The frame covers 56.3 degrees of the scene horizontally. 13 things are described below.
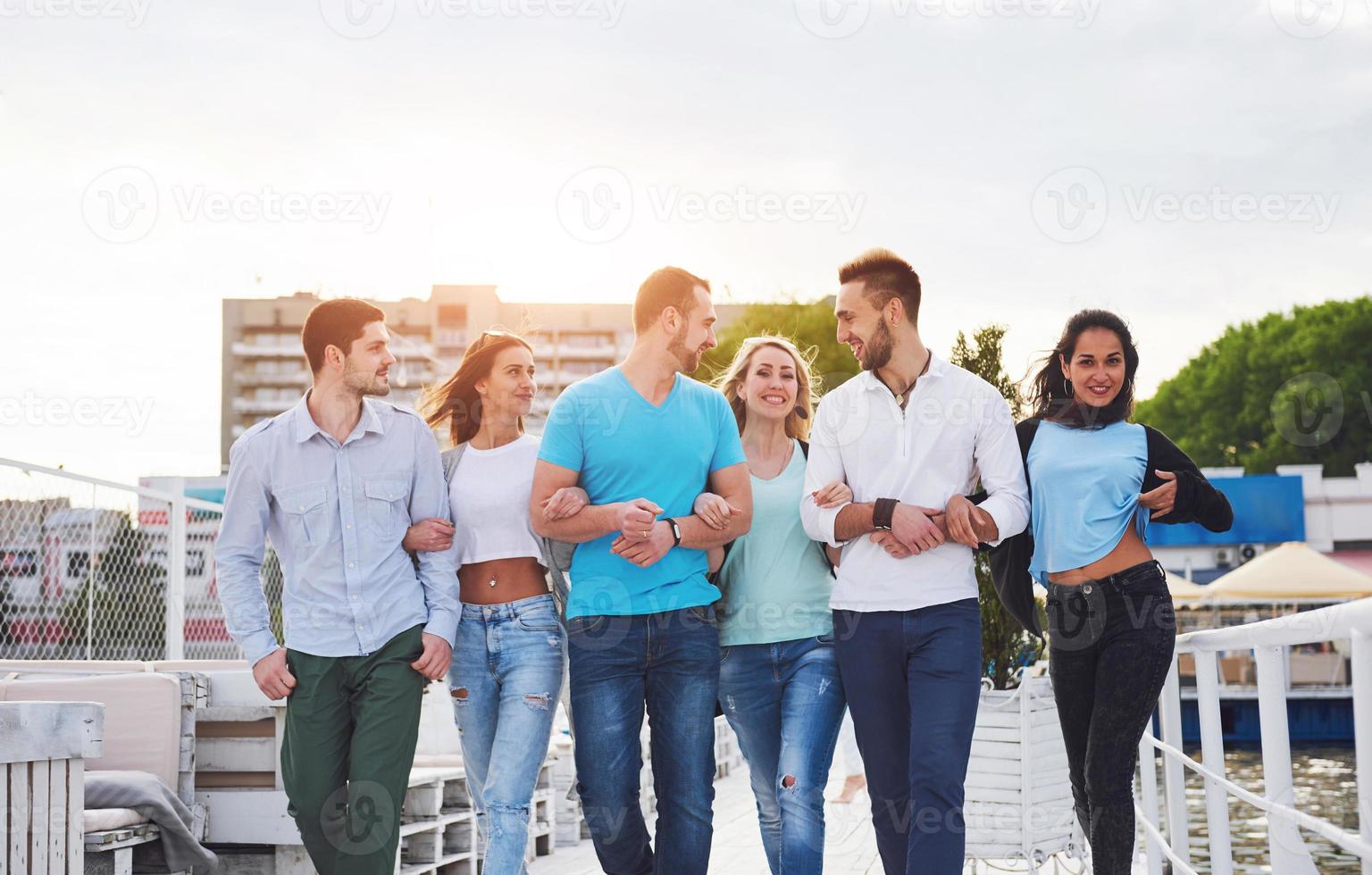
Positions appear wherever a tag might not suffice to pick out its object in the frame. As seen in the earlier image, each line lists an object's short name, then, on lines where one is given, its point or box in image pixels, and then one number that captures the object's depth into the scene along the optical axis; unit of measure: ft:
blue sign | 118.73
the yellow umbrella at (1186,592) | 77.94
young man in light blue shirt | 11.80
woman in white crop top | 11.89
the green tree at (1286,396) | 136.15
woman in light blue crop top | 11.89
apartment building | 282.56
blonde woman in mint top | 11.87
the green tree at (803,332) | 93.81
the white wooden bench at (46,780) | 9.68
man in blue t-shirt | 11.60
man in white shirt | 11.09
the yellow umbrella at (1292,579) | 72.59
